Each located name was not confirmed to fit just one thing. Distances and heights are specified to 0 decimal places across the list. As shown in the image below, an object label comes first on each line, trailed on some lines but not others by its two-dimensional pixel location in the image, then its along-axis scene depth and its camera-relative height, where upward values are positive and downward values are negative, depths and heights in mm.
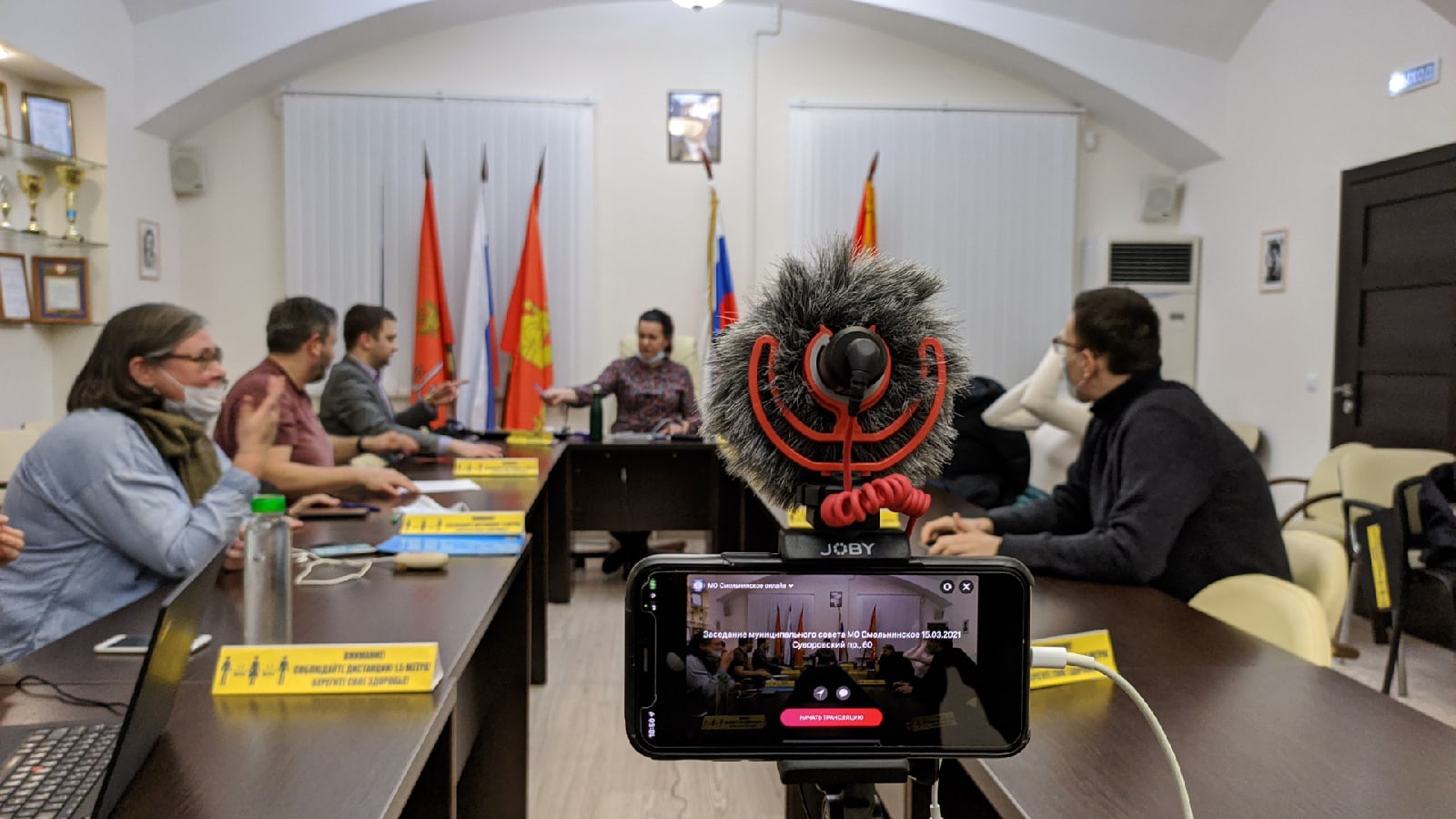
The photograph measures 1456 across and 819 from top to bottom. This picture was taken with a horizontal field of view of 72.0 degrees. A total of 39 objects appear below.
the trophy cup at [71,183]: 4621 +725
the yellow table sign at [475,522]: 2100 -380
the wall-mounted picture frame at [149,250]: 5234 +471
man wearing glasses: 1849 -282
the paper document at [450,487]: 2898 -427
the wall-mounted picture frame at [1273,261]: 5074 +443
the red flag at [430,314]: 5566 +153
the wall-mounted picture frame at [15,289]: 4289 +210
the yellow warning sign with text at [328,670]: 1192 -396
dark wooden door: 4086 +185
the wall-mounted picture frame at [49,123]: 4441 +977
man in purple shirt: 2803 -218
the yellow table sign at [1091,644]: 1320 -399
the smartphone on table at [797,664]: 617 -201
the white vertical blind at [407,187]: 5609 +868
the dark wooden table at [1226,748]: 956 -432
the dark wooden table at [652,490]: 4617 -682
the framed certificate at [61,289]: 4543 +226
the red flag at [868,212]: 5684 +757
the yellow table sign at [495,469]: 3279 -418
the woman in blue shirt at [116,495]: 1727 -276
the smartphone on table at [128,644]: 1348 -416
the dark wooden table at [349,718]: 930 -418
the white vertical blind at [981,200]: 5836 +848
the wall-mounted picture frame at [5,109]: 4266 +979
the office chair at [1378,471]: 3816 -475
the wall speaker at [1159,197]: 5938 +881
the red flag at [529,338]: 5617 +23
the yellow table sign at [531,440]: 4387 -433
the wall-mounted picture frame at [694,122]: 5828 +1284
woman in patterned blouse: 5152 -217
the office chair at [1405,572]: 3129 -693
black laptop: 890 -413
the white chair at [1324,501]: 4062 -633
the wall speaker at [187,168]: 5566 +949
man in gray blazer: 3850 -196
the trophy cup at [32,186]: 4348 +663
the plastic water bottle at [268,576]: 1311 -313
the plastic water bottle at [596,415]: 4699 -342
